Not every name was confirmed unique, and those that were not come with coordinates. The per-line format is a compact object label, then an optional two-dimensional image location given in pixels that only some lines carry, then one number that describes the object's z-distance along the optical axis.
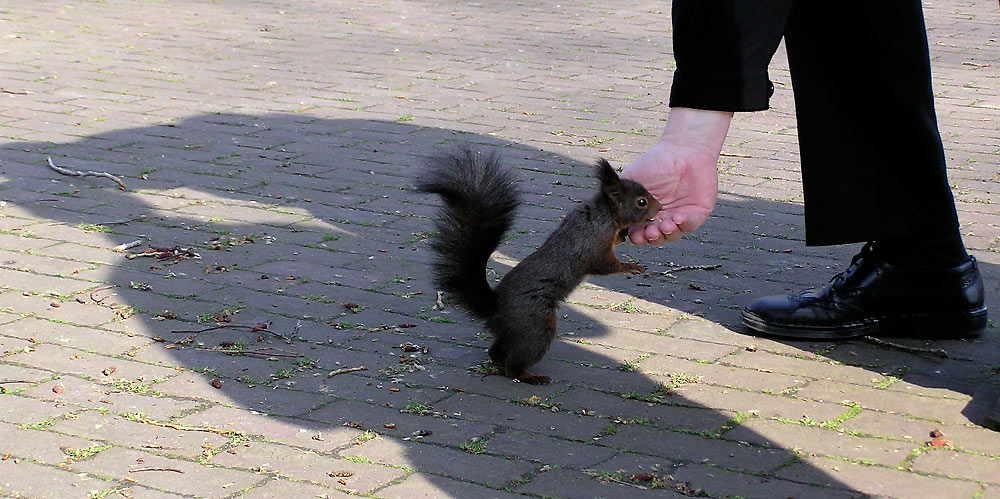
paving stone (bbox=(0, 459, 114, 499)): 2.61
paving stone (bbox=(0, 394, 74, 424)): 3.00
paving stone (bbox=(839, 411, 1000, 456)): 2.92
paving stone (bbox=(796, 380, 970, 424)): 3.11
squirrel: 3.22
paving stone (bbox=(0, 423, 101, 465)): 2.79
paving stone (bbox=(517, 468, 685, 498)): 2.64
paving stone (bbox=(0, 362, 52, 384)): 3.25
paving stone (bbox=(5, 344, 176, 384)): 3.29
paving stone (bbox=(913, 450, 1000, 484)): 2.74
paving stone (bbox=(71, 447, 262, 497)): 2.63
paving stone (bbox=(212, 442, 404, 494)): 2.68
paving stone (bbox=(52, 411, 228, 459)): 2.85
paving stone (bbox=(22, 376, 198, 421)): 3.07
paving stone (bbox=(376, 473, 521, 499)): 2.62
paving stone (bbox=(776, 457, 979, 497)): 2.66
